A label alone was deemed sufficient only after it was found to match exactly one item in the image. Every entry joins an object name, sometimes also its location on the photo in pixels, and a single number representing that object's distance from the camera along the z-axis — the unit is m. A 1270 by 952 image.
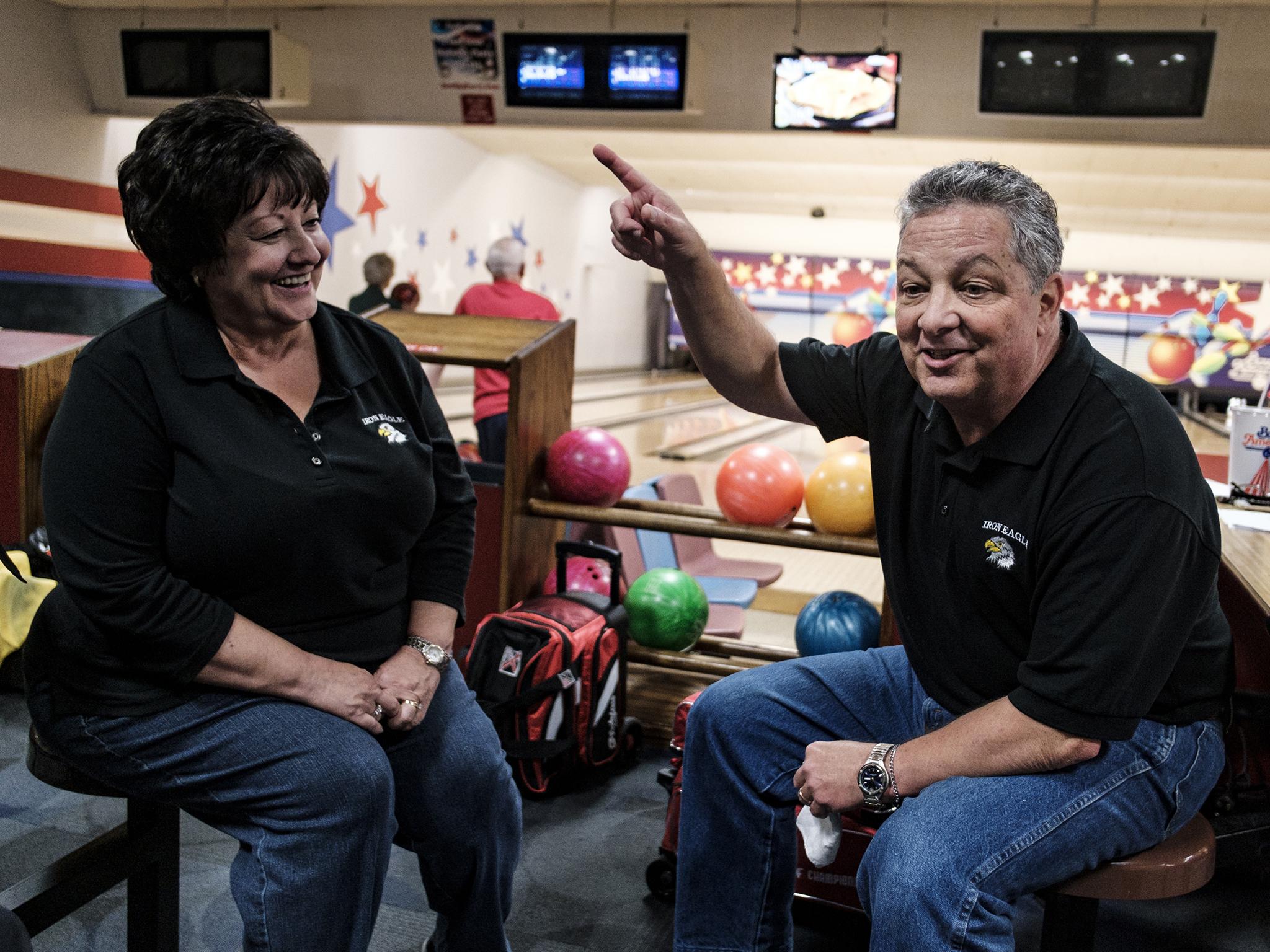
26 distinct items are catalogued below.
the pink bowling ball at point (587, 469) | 2.57
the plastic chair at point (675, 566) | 3.19
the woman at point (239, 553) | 1.18
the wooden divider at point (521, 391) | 2.55
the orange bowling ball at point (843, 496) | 2.40
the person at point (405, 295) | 5.05
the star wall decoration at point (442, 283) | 9.16
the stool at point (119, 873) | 1.30
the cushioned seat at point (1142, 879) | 1.15
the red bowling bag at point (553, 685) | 2.17
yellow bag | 2.49
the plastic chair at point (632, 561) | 2.98
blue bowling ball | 2.41
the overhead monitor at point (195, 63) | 4.99
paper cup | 2.02
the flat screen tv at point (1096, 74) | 4.19
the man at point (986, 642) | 1.09
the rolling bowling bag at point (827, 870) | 1.74
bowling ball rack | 2.51
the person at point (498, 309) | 3.92
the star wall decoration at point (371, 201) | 7.96
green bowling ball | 2.56
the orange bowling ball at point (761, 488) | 2.52
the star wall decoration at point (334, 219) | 7.39
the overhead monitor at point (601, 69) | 4.70
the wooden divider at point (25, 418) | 2.65
